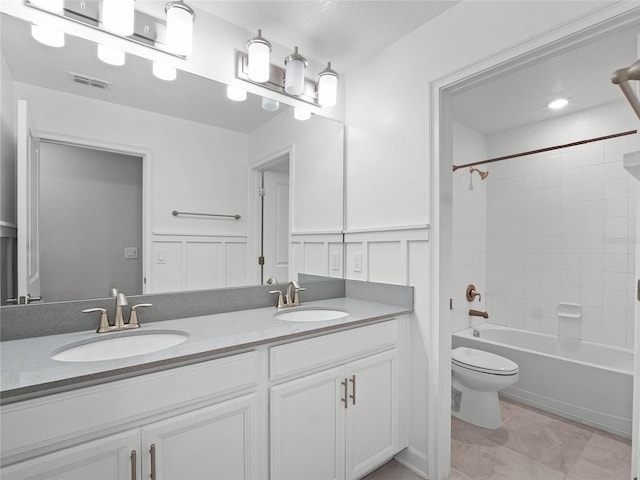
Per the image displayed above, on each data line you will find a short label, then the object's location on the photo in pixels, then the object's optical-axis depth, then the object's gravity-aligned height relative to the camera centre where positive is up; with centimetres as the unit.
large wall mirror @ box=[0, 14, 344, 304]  121 +31
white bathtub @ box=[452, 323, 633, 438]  207 -97
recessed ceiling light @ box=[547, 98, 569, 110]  250 +109
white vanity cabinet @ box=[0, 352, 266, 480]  81 -55
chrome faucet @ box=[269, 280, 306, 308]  181 -32
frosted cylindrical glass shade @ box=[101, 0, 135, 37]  128 +91
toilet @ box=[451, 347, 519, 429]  212 -100
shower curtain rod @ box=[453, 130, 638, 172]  223 +72
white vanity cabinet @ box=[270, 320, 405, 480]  126 -73
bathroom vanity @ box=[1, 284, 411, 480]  84 -54
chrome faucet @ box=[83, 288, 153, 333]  126 -31
